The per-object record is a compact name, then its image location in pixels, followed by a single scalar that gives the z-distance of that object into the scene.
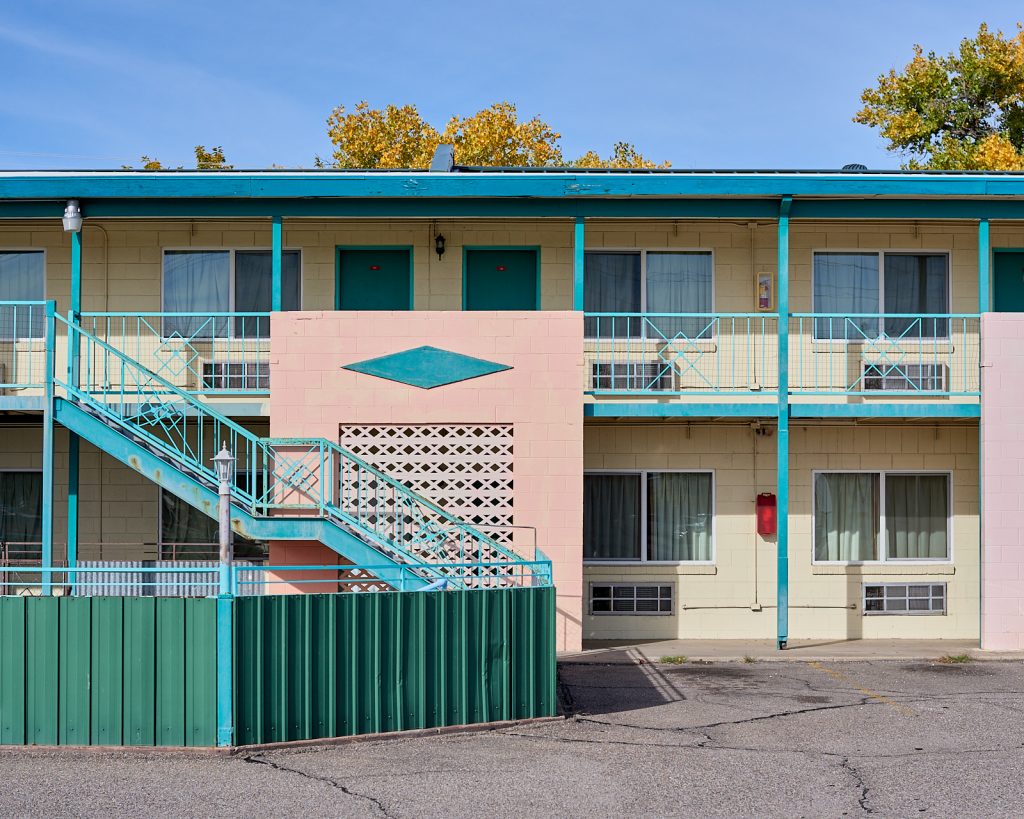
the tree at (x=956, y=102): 30.77
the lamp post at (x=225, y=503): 9.84
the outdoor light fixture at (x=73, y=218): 14.92
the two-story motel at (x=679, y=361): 15.95
